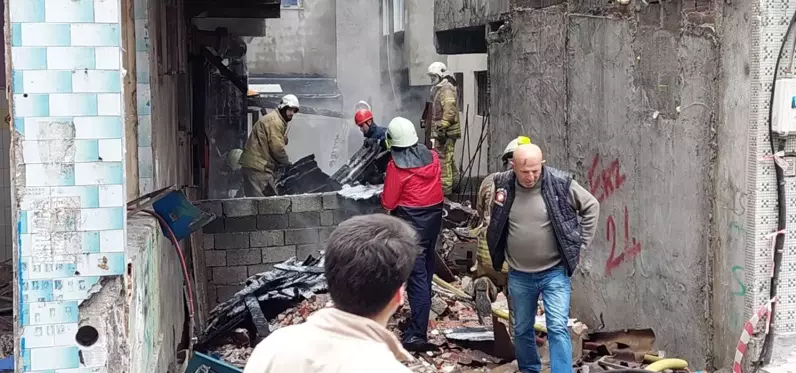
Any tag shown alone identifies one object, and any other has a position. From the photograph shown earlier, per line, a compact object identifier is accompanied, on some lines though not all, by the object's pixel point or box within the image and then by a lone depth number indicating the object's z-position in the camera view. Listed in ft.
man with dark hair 7.12
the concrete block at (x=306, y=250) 37.45
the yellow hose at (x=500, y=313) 25.71
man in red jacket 26.53
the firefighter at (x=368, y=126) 41.78
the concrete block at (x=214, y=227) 35.63
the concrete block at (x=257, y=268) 36.60
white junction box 18.08
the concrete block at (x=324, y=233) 37.45
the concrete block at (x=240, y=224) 36.14
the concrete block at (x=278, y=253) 36.99
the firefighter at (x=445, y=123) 46.83
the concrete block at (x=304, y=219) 37.17
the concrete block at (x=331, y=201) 37.50
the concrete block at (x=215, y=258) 35.76
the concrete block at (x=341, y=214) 37.78
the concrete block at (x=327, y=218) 37.47
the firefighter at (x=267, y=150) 43.06
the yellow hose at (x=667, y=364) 20.57
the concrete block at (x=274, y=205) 36.47
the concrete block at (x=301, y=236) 37.22
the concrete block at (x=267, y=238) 36.63
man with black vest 20.10
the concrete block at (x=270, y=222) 36.63
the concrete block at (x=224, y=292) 36.14
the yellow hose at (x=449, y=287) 32.19
